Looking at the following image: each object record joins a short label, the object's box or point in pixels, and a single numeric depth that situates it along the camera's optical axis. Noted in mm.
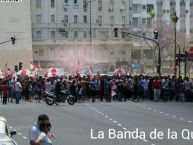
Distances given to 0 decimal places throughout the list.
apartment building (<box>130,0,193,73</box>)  123188
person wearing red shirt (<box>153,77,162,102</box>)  46844
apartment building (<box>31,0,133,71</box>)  121750
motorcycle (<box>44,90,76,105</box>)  43344
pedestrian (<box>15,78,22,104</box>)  46394
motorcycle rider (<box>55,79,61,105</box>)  44906
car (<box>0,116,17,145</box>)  13653
